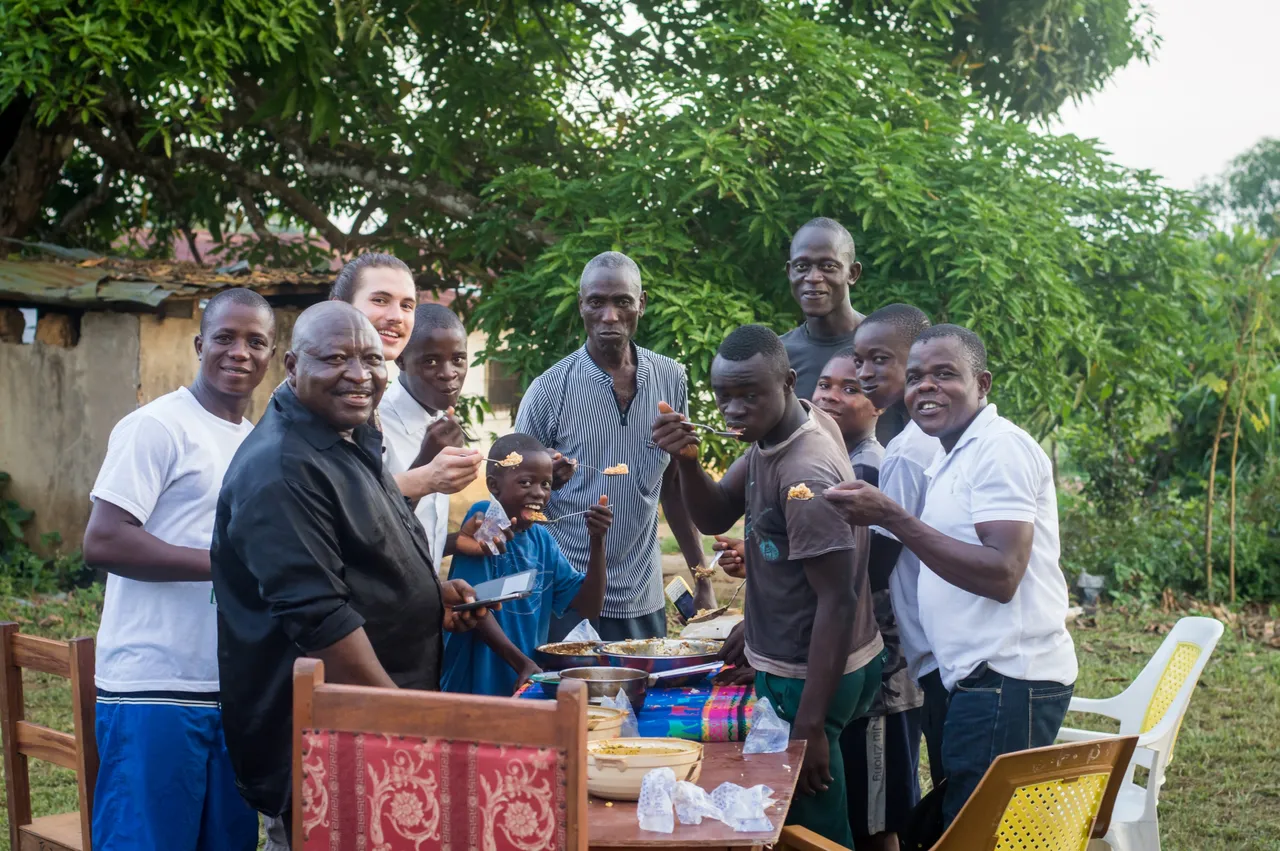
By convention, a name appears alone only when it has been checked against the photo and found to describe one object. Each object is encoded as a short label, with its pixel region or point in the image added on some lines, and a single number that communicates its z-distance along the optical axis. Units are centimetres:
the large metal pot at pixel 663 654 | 325
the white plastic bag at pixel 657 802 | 235
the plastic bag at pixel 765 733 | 284
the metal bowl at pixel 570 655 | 330
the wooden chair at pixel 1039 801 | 260
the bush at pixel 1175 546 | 1008
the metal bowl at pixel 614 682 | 299
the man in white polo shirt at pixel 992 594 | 300
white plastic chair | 406
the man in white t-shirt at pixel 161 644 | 301
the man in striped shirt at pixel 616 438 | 423
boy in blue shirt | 356
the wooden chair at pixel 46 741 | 313
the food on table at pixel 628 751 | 256
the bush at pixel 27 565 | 948
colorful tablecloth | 299
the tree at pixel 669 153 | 773
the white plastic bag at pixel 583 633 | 350
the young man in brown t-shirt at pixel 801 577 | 297
